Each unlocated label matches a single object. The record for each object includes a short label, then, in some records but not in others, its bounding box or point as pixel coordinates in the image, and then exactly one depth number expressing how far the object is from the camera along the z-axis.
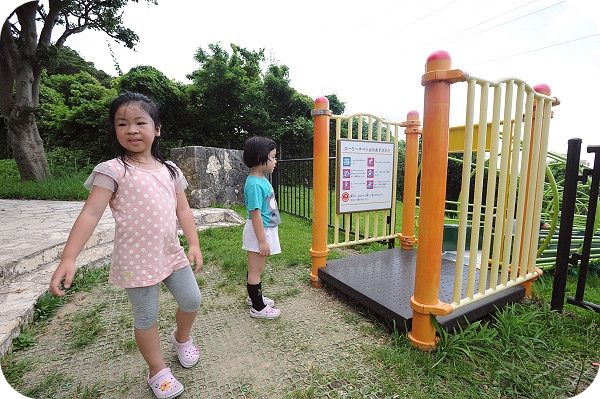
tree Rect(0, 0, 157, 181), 6.86
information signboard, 2.79
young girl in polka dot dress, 1.28
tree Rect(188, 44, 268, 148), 11.97
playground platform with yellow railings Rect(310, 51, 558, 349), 1.62
